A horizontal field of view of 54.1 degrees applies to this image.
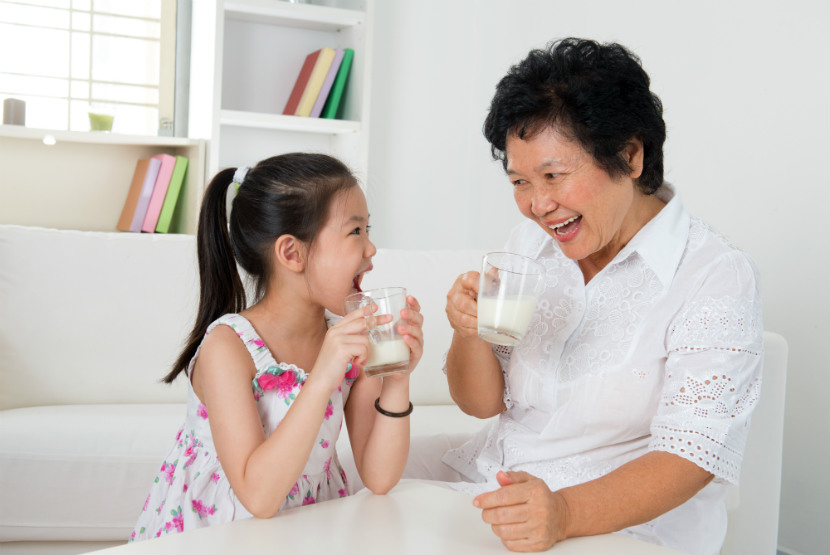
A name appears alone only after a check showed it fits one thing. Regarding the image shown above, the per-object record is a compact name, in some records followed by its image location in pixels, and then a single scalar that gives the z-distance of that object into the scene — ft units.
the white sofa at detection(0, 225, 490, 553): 6.34
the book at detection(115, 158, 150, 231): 11.76
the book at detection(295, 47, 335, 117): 11.69
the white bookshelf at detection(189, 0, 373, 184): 11.25
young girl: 3.93
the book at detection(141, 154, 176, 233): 11.48
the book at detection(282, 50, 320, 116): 11.89
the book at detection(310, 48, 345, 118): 11.80
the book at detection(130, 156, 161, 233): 11.46
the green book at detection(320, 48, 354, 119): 11.84
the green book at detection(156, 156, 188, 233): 11.57
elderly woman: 3.84
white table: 2.88
